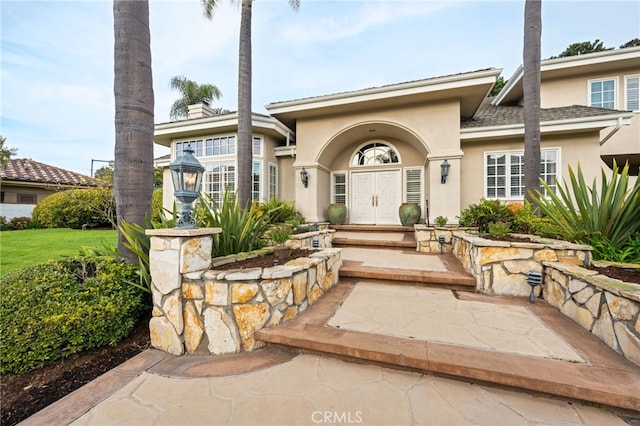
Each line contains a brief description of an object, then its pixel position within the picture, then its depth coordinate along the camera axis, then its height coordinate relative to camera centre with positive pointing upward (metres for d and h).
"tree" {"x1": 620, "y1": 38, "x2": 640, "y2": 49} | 16.00 +11.44
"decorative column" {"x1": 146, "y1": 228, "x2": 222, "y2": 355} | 2.49 -0.67
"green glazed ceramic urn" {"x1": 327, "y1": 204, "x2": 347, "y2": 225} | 8.20 -0.05
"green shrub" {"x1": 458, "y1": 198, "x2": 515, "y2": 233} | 5.43 -0.05
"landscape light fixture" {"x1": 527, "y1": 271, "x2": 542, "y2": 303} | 3.24 -0.92
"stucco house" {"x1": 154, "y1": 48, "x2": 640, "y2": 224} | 6.96 +2.46
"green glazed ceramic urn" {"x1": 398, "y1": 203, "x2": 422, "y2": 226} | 7.57 -0.01
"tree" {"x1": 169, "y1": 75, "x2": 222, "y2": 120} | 17.56 +8.76
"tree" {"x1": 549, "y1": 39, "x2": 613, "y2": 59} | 16.20 +11.63
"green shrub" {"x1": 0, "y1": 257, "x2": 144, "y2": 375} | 2.09 -0.94
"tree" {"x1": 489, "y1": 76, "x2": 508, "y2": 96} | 18.05 +9.61
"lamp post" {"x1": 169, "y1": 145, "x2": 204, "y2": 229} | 2.63 +0.34
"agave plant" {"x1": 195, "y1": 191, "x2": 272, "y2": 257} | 3.41 -0.21
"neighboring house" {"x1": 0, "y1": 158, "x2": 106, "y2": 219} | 13.35 +1.57
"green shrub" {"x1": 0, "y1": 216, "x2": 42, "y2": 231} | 11.59 -0.60
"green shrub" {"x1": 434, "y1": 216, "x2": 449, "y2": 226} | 6.21 -0.21
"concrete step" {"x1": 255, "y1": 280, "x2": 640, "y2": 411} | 1.70 -1.21
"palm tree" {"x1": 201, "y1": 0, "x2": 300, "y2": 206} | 6.40 +2.77
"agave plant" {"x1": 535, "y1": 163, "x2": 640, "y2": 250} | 3.22 -0.02
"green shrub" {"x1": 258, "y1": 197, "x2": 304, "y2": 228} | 6.79 -0.08
